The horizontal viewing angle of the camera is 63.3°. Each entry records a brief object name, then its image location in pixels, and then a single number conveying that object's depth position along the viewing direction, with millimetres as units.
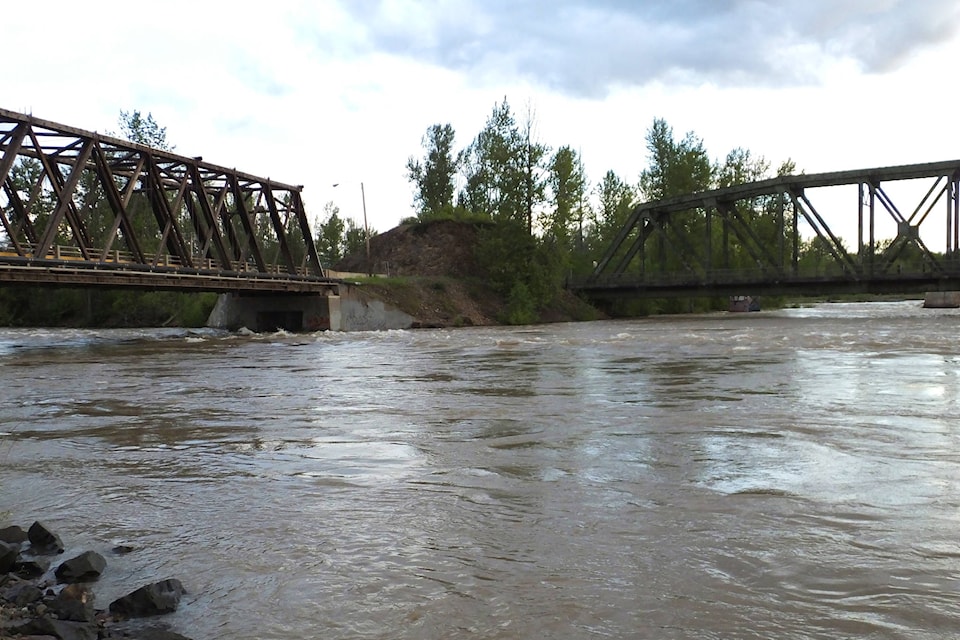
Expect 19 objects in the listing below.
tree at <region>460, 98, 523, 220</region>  67188
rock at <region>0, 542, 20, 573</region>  5011
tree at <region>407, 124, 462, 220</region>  92562
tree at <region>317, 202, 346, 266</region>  102688
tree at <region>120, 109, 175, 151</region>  74188
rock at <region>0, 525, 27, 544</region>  5617
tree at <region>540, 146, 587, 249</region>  67375
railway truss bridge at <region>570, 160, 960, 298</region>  56938
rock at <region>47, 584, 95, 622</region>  4242
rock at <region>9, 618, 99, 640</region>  3891
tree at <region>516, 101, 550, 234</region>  67375
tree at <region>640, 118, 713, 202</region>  86562
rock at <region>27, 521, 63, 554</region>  5500
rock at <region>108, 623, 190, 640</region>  3988
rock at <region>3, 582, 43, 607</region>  4488
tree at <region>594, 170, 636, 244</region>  91500
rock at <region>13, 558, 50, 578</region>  4988
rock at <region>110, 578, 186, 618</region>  4383
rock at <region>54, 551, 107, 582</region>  4891
